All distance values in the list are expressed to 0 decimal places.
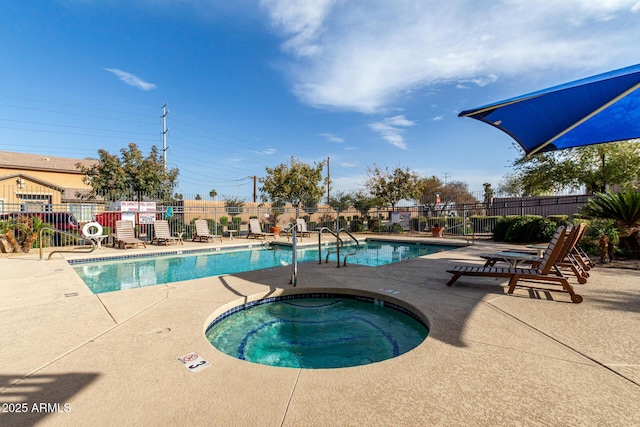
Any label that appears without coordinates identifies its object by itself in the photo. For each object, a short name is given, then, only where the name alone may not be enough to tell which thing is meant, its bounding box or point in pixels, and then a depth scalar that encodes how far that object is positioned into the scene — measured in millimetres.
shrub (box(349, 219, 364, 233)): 18548
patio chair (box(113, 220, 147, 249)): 10727
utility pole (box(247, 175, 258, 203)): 41525
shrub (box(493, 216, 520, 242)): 12484
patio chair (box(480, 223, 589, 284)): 4473
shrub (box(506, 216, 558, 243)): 11178
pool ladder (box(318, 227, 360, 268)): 6582
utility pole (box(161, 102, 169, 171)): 31506
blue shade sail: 4121
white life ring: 10328
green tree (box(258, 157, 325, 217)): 20500
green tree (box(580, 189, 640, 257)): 7047
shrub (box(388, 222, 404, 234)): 17453
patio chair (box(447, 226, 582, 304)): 3984
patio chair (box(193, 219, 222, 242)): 13379
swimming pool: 6922
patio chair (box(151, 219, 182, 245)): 12057
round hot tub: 3168
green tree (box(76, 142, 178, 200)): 14555
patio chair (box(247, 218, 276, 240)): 15109
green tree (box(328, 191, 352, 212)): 24719
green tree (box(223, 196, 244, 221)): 23170
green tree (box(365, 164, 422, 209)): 19516
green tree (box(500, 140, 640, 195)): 15516
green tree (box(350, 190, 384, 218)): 19797
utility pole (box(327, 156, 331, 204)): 27638
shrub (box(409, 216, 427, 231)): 18083
